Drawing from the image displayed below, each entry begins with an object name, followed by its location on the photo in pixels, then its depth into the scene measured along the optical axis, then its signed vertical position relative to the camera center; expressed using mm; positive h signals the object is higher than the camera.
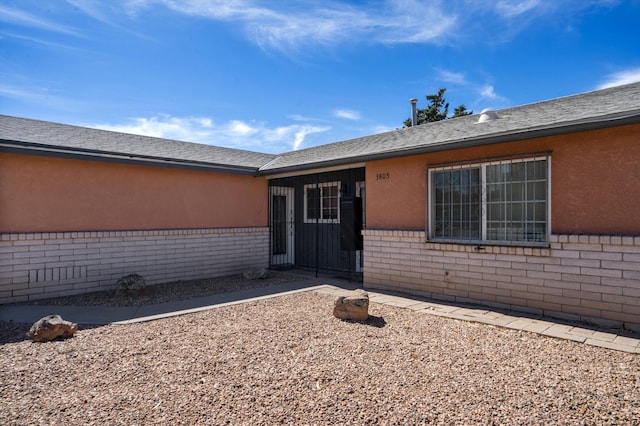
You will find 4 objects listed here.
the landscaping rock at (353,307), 5309 -1353
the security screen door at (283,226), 11477 -311
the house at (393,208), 4957 +169
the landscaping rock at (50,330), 4566 -1461
